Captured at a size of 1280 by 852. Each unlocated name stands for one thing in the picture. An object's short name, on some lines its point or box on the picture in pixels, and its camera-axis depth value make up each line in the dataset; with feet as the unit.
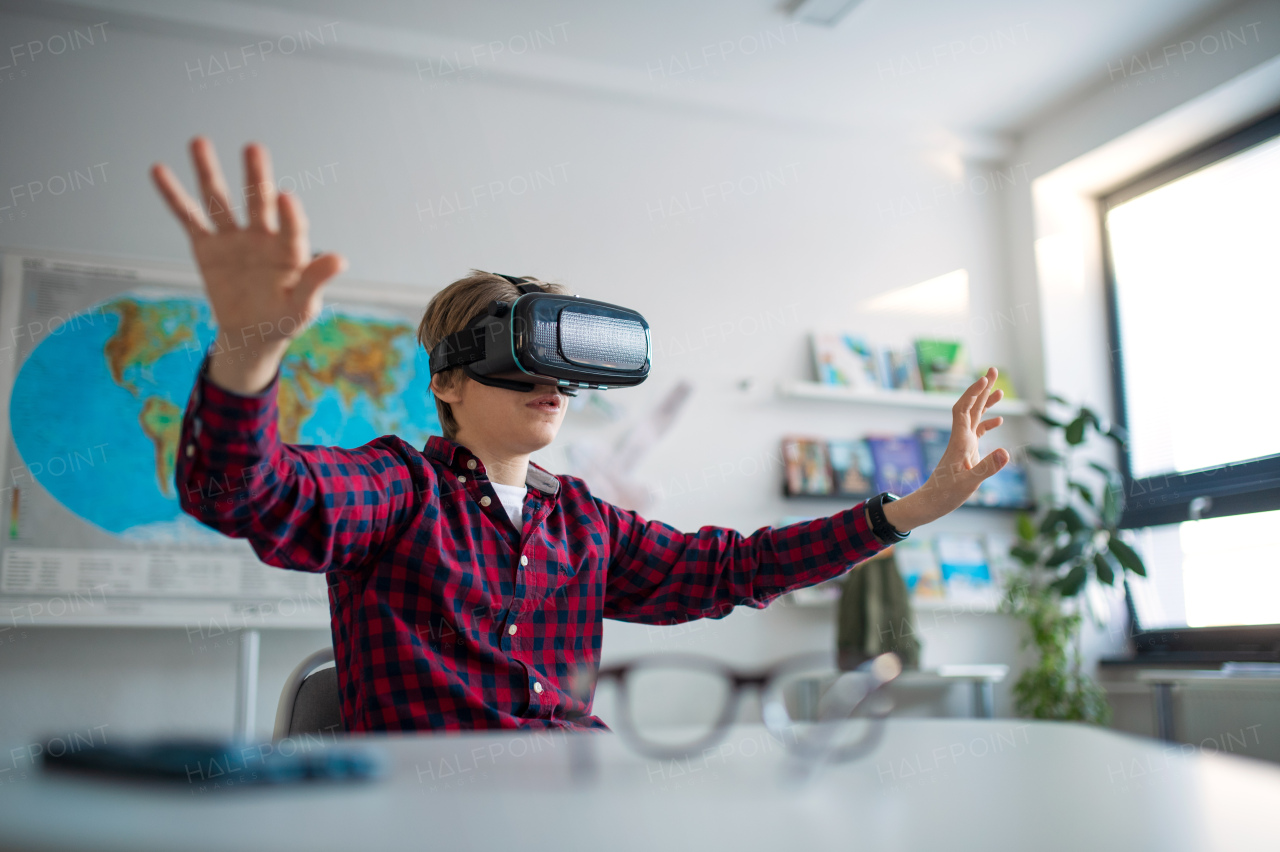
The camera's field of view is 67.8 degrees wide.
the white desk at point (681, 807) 1.50
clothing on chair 11.94
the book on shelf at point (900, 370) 14.12
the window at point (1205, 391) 12.41
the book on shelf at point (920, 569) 13.21
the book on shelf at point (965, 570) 13.50
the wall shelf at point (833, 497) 13.21
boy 2.68
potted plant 12.39
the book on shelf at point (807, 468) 13.16
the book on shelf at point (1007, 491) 14.15
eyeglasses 2.35
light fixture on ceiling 11.77
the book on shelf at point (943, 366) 14.35
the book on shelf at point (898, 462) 13.71
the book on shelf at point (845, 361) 13.70
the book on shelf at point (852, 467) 13.48
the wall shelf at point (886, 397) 13.24
